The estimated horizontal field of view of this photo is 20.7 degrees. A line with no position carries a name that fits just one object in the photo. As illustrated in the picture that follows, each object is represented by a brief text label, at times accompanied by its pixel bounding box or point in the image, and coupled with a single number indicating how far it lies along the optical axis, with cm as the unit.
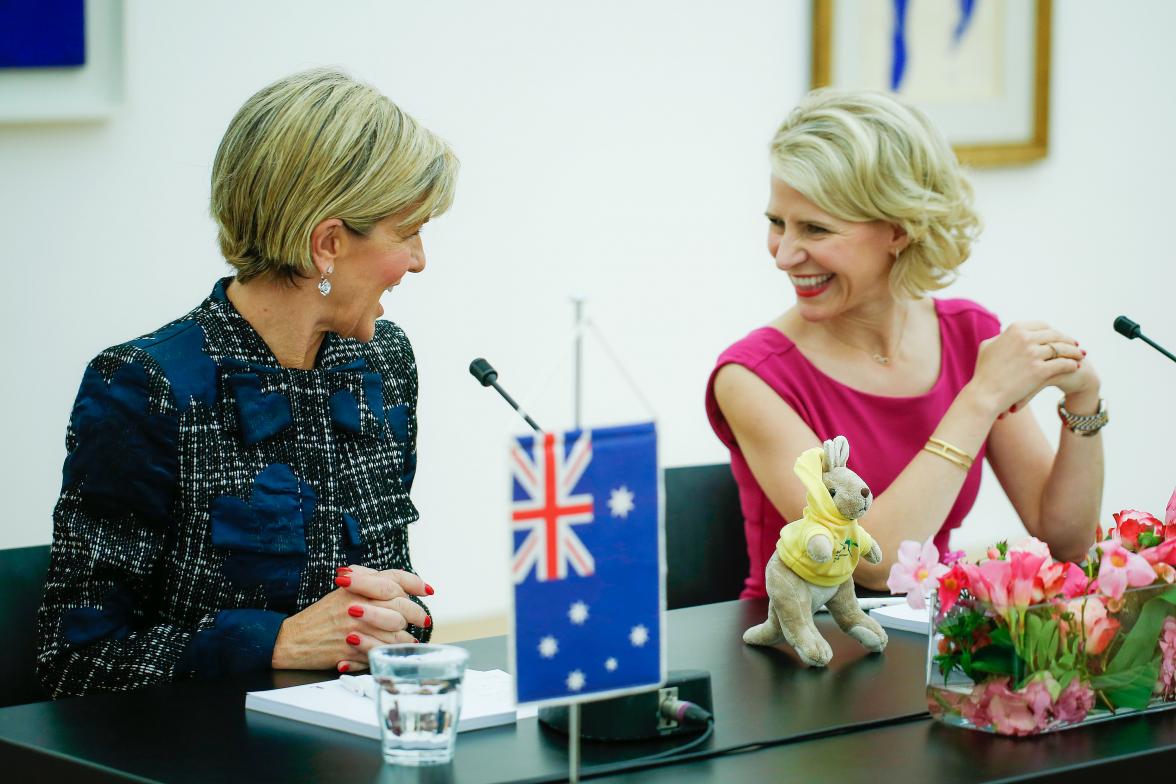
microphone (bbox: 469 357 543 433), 264
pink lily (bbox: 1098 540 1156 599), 258
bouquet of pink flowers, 255
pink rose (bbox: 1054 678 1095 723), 256
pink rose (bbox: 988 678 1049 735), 255
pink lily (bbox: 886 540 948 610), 260
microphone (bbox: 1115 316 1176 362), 305
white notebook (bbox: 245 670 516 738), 255
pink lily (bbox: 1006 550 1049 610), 254
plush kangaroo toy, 270
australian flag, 237
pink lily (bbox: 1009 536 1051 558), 259
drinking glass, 246
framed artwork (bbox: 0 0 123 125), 357
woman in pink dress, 321
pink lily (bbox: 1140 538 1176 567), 264
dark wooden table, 246
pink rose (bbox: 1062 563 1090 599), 257
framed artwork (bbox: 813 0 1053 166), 477
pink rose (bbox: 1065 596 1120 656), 256
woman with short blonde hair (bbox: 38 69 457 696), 280
